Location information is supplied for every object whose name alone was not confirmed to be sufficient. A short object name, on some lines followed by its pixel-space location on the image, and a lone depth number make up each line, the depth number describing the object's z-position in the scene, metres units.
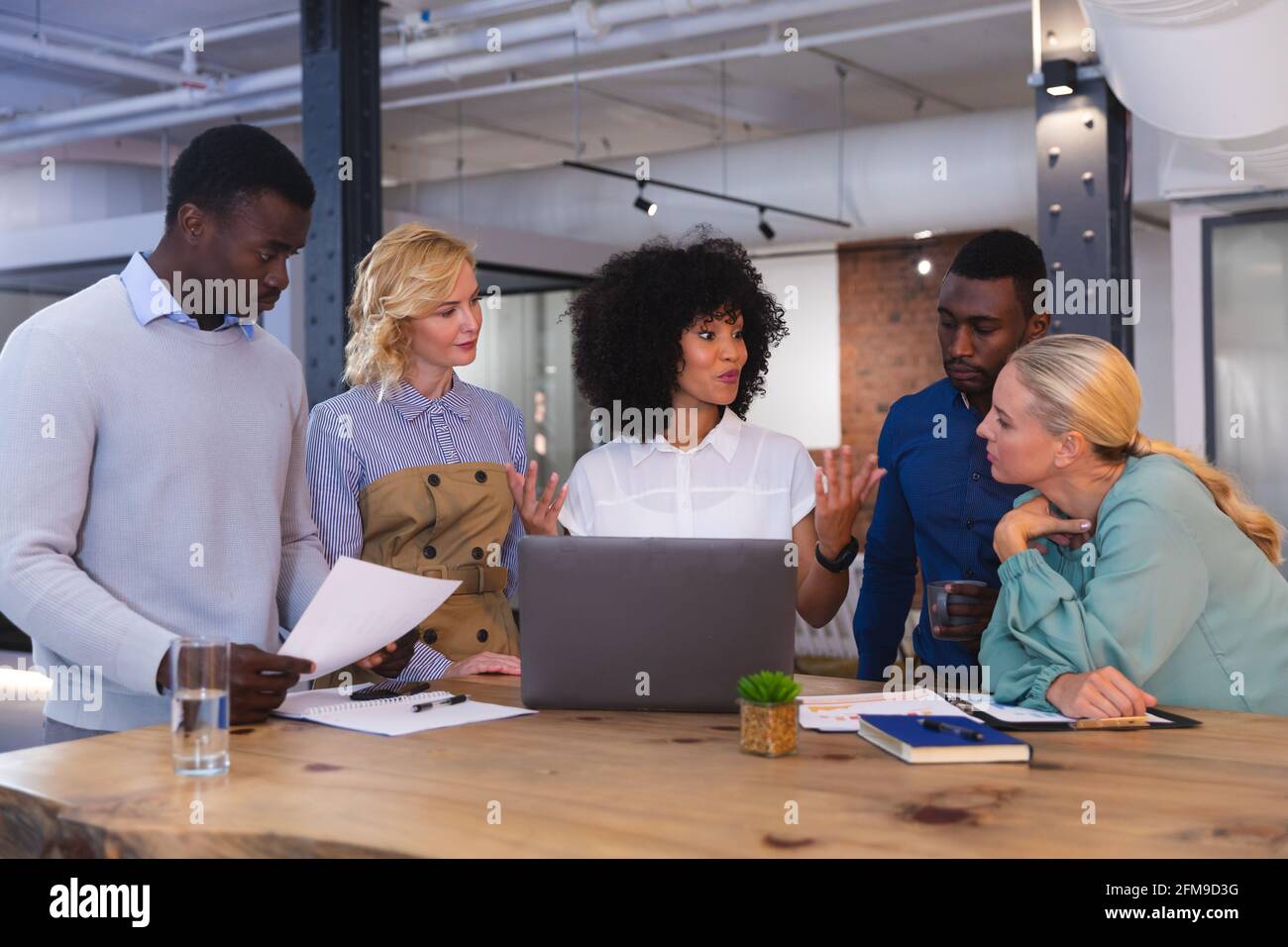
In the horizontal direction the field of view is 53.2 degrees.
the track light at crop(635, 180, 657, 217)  8.93
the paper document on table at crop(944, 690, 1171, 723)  1.99
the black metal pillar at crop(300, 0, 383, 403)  5.17
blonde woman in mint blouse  2.05
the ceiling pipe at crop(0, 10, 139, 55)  7.42
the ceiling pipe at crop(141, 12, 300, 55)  7.49
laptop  2.00
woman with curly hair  2.68
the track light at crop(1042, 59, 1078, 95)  3.99
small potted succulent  1.78
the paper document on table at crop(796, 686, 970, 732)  1.99
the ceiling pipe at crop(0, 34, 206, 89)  7.36
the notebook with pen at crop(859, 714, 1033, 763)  1.74
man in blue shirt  2.70
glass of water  1.69
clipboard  1.95
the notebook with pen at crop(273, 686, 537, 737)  2.00
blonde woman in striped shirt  2.69
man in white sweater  1.97
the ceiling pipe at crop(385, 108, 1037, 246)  8.21
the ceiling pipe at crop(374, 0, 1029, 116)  7.17
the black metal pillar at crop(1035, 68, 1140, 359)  3.99
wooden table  1.39
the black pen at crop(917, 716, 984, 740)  1.77
